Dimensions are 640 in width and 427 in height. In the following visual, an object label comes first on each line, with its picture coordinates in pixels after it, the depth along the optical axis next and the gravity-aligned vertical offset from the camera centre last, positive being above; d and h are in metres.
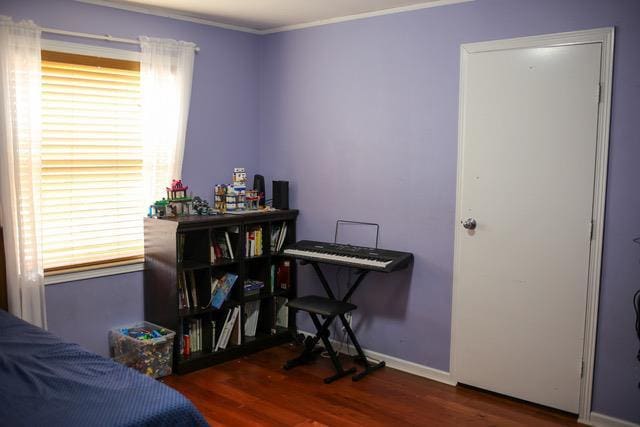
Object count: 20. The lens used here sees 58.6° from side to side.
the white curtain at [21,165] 3.25 -0.04
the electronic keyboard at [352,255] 3.62 -0.63
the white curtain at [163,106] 3.87 +0.37
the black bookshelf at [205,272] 3.79 -0.81
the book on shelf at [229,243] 4.12 -0.60
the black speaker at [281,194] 4.46 -0.26
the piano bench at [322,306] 3.69 -0.96
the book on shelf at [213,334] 4.02 -1.23
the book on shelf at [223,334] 4.08 -1.25
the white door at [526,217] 3.14 -0.32
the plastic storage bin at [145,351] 3.63 -1.24
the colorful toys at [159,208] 3.92 -0.34
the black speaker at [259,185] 4.53 -0.20
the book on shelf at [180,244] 3.73 -0.56
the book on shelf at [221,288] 4.01 -0.91
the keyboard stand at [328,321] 3.74 -1.09
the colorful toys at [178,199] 3.98 -0.28
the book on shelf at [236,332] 4.15 -1.25
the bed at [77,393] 1.93 -0.86
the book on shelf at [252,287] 4.26 -0.95
